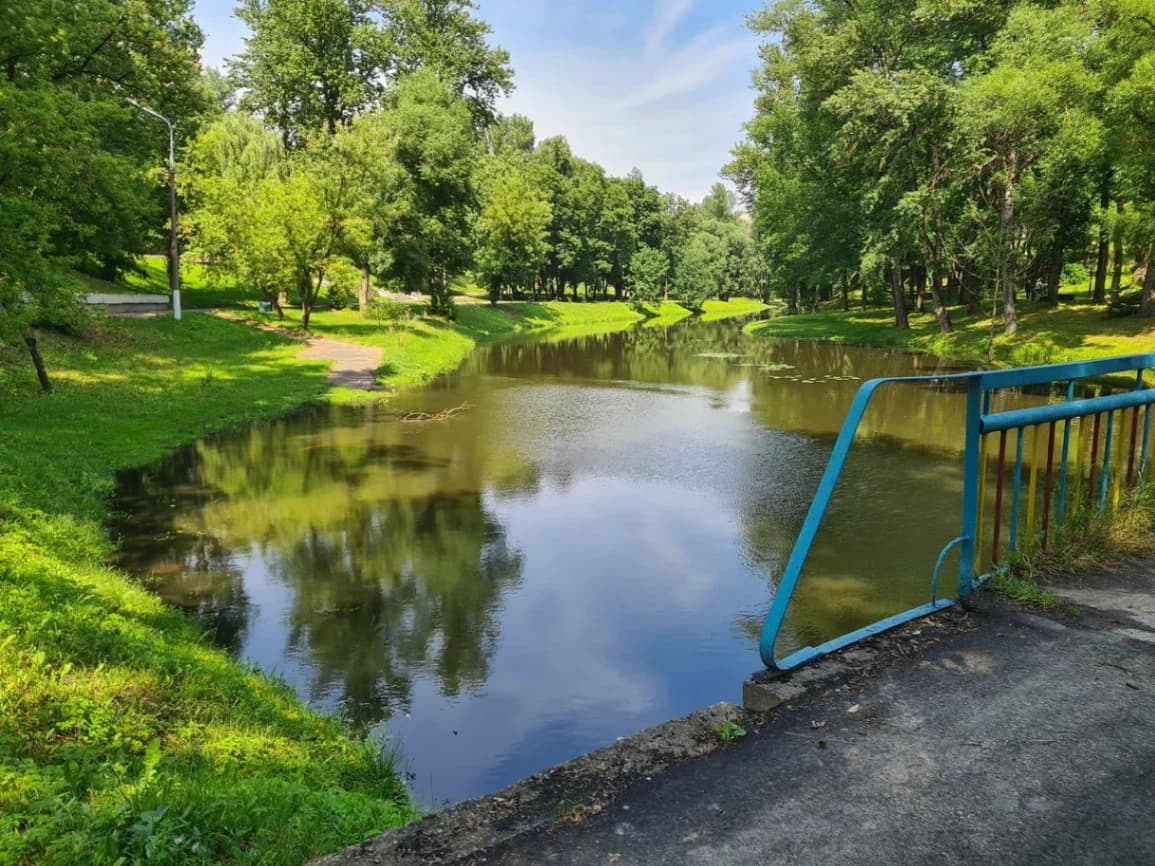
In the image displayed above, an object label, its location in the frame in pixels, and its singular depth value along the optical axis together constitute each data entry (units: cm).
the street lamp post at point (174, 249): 2761
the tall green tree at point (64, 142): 1284
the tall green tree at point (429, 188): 3831
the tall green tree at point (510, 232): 5197
